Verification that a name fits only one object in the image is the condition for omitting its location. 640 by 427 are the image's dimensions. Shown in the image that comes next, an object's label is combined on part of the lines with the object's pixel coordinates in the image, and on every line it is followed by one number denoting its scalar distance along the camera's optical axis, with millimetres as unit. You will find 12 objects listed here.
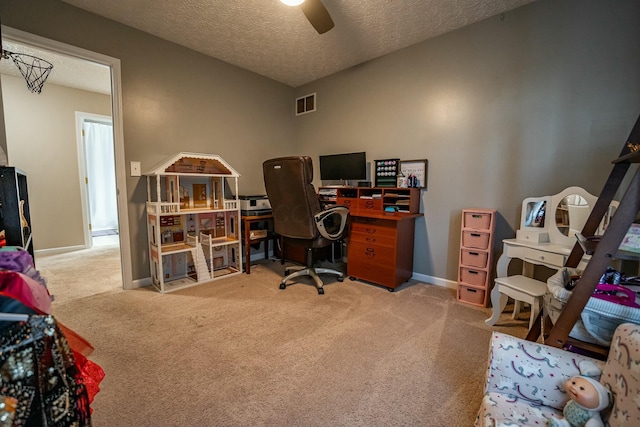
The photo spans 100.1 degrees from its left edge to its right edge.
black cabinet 1336
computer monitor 3141
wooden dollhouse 2604
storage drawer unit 2213
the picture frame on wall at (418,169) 2738
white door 4594
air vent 3724
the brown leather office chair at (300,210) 2344
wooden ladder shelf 1025
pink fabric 670
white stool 1689
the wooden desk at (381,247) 2530
